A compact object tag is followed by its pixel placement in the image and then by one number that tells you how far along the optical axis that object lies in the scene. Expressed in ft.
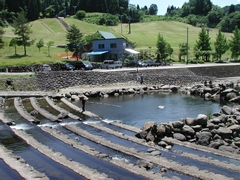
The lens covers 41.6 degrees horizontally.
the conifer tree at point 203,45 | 288.55
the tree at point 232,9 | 609.87
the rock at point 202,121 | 79.41
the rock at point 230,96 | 135.33
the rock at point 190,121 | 80.18
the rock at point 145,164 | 55.01
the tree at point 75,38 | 227.77
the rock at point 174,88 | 167.54
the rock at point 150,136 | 72.12
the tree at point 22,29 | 222.69
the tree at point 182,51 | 272.92
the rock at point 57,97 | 131.03
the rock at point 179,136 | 72.38
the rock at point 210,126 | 78.46
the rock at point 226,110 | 96.17
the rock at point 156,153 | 62.10
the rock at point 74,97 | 132.54
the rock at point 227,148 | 64.34
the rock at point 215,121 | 83.15
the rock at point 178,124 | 77.91
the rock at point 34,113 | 98.68
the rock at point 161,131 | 74.54
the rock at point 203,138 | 68.90
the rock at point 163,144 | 68.54
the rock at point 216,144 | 66.74
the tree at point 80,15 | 542.08
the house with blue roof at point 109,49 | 242.17
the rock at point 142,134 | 73.74
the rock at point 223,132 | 72.54
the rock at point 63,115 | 93.15
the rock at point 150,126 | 74.36
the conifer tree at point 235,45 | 278.58
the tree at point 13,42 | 226.11
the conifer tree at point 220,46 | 277.44
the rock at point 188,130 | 74.43
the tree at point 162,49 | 257.34
